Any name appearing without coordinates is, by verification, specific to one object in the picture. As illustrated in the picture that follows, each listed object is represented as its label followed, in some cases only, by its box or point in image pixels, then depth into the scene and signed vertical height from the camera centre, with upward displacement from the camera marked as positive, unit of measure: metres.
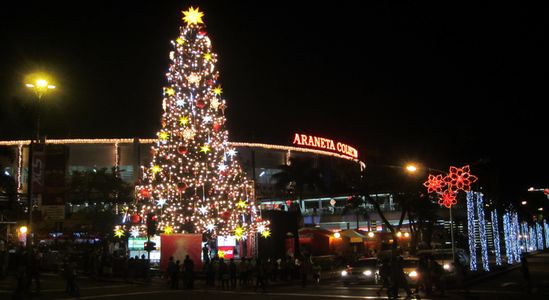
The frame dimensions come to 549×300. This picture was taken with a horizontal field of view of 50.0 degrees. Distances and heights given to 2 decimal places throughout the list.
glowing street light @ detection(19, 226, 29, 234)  37.94 +0.81
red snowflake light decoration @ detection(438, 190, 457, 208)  26.46 +1.62
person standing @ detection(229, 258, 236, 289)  27.81 -1.58
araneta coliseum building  79.62 +11.10
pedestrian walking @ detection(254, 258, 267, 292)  25.59 -1.61
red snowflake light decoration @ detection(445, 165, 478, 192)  26.34 +2.46
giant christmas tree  33.88 +4.64
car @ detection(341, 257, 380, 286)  27.36 -1.71
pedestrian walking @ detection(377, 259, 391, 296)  20.82 -1.32
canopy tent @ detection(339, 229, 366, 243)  47.06 +0.08
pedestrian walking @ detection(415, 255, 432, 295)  21.52 -1.46
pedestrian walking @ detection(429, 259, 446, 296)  21.95 -1.50
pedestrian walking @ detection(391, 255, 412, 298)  19.25 -1.33
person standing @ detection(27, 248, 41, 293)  21.59 -1.02
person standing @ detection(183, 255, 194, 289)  26.47 -1.51
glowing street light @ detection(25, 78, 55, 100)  24.69 +6.59
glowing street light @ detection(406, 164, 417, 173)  31.46 +3.62
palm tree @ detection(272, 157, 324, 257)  79.06 +7.98
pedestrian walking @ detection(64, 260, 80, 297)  21.53 -1.34
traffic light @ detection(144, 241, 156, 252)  27.41 -0.29
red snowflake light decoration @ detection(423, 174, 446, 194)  26.99 +2.45
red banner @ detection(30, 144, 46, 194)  24.14 +3.04
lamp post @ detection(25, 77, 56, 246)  24.17 +5.65
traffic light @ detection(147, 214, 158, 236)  27.17 +0.72
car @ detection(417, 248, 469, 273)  27.12 -1.15
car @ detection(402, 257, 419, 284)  24.25 -1.37
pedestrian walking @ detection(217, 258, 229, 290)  27.61 -1.63
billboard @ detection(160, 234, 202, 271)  29.38 -0.33
